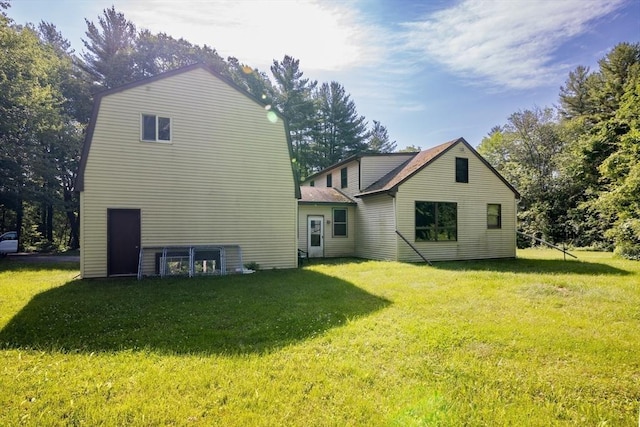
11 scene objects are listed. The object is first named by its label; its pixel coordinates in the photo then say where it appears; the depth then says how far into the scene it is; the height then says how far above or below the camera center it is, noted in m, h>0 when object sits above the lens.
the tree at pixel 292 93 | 32.12 +13.00
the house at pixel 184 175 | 9.70 +1.54
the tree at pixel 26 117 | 17.72 +6.34
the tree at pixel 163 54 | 25.28 +14.15
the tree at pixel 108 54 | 23.83 +12.71
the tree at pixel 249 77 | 29.68 +13.53
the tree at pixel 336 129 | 35.47 +10.33
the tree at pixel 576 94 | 27.56 +11.22
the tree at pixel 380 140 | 42.13 +10.89
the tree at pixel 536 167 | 24.49 +4.72
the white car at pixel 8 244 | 17.23 -1.22
